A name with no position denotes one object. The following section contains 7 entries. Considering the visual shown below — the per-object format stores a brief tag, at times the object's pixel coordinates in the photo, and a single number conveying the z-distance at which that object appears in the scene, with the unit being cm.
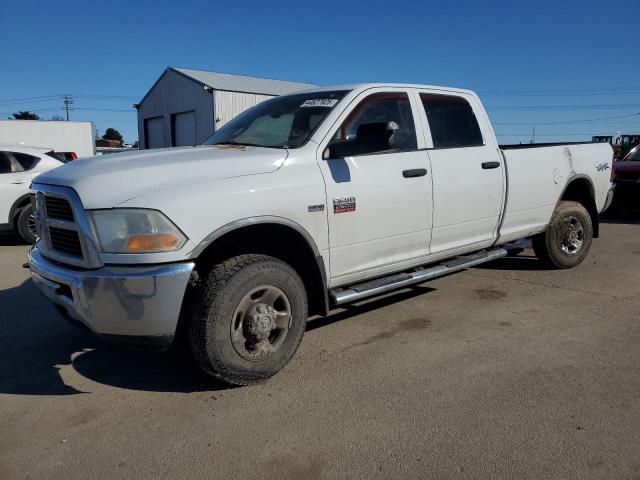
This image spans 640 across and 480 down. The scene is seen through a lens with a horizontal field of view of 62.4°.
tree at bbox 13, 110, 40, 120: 6666
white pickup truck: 295
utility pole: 8344
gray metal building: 2989
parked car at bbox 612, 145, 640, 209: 1125
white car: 866
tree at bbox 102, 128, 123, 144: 8328
